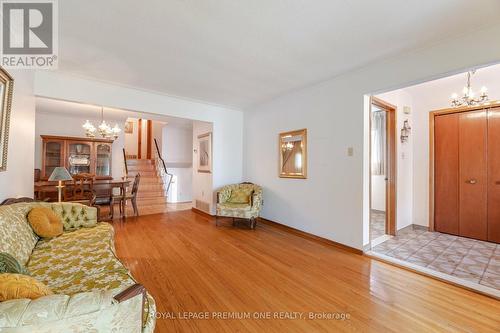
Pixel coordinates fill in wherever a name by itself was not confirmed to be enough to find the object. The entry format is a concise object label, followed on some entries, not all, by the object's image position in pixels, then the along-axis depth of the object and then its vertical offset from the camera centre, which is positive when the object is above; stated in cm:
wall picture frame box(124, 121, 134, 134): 915 +171
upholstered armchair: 414 -69
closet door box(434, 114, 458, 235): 372 -10
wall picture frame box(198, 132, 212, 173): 508 +37
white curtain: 500 +56
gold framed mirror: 384 +25
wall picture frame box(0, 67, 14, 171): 208 +57
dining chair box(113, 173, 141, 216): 484 -67
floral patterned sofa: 82 -64
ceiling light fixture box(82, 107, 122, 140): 509 +91
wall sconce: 392 +65
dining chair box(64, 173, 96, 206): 437 -46
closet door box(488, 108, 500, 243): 331 -12
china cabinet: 541 +34
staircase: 593 -64
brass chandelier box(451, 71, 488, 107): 306 +102
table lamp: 306 -10
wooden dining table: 430 -38
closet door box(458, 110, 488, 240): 345 -11
